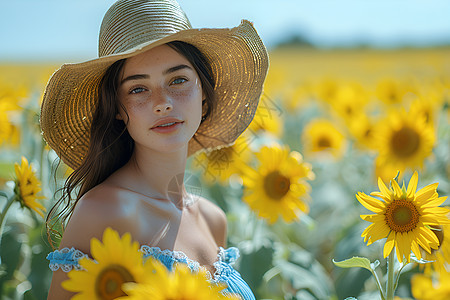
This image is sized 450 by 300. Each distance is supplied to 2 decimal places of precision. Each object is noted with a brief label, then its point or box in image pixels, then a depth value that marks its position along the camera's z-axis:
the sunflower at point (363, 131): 3.05
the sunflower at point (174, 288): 0.79
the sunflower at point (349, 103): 3.92
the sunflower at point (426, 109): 2.61
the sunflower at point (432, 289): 0.90
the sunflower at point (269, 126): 2.86
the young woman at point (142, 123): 1.29
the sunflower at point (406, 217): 1.18
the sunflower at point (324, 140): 3.49
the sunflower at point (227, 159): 2.18
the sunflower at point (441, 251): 1.31
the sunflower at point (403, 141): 2.48
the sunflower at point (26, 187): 1.54
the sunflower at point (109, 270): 0.91
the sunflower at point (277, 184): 2.04
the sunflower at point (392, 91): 4.11
